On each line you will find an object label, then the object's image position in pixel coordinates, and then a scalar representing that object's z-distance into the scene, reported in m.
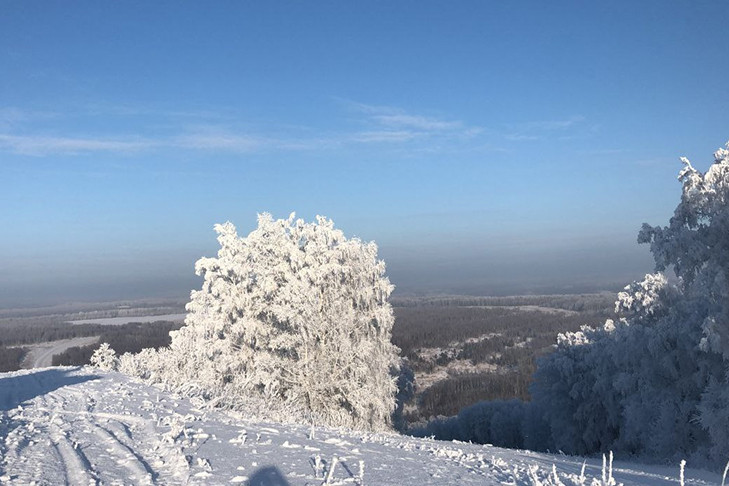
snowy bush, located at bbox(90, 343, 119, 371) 25.73
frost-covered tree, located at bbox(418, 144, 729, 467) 17.03
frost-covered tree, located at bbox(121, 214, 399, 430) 23.39
